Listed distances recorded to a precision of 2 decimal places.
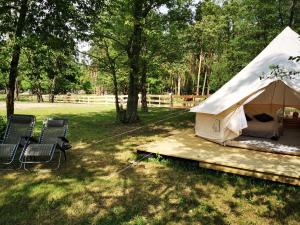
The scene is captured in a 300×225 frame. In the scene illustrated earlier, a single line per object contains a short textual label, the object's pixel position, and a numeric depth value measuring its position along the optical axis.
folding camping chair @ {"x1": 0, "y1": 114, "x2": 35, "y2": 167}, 5.71
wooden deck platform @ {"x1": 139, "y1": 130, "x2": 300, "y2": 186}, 4.65
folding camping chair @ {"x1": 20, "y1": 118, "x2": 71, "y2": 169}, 5.28
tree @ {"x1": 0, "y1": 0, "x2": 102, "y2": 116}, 6.58
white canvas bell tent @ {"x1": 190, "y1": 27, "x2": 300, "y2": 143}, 6.64
